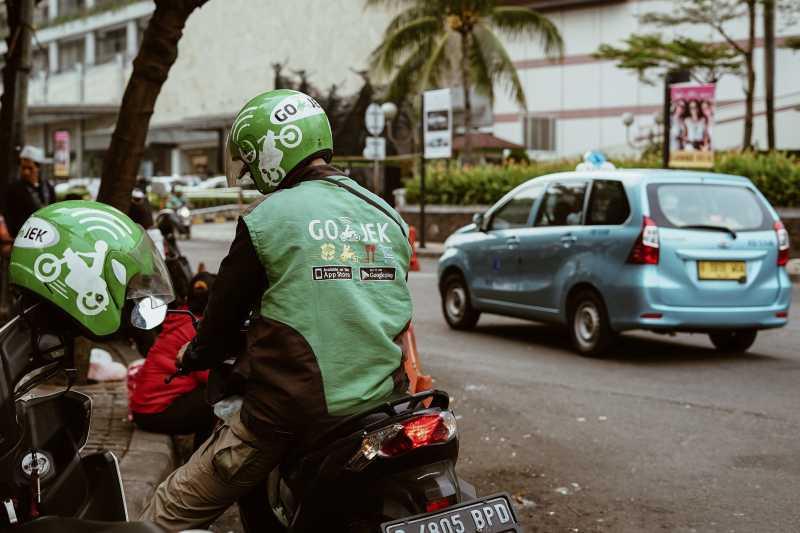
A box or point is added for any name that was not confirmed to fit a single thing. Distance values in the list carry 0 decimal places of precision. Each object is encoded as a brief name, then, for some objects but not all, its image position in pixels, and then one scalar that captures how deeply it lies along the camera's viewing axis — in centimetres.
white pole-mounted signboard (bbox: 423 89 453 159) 2544
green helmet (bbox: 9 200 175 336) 255
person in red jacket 561
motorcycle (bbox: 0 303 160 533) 243
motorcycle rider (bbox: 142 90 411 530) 294
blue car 943
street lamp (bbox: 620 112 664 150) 3578
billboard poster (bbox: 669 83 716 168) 2017
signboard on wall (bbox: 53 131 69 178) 3238
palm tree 3216
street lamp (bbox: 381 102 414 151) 3203
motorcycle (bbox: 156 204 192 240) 1212
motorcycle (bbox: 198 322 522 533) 279
